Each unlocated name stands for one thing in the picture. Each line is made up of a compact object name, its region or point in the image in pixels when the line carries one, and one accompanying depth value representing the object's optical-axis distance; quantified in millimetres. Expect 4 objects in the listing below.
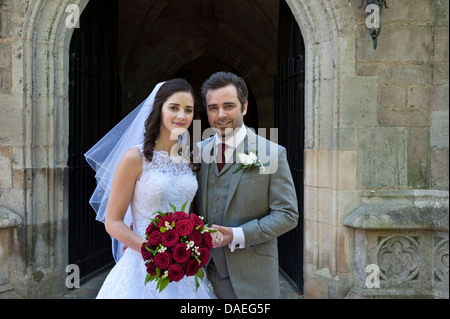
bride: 2039
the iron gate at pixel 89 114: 4156
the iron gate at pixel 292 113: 4184
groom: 1999
